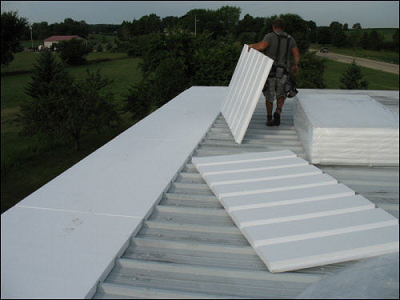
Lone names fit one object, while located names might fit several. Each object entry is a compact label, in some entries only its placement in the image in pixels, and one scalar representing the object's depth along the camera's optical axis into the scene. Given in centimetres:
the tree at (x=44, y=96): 1523
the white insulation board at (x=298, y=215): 191
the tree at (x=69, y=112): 1516
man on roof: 447
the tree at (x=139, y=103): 1989
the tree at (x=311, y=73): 2051
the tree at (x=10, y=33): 2617
